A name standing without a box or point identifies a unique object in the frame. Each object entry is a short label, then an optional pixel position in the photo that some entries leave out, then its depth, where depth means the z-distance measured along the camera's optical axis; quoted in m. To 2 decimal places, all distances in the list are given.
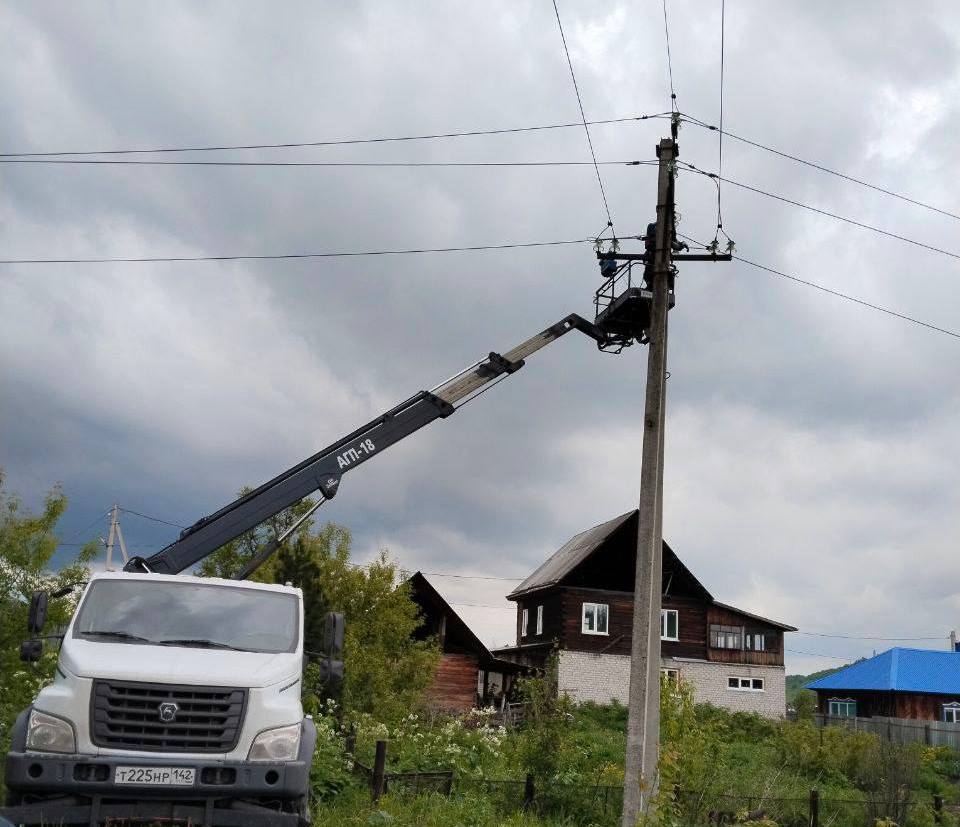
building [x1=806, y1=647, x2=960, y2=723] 47.50
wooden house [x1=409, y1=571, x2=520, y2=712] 38.22
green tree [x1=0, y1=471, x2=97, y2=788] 13.56
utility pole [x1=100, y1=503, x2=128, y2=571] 39.96
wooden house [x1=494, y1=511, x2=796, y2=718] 42.00
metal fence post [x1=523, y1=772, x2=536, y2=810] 13.57
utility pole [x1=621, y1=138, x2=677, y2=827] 12.65
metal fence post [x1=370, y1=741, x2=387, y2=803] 12.73
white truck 7.57
